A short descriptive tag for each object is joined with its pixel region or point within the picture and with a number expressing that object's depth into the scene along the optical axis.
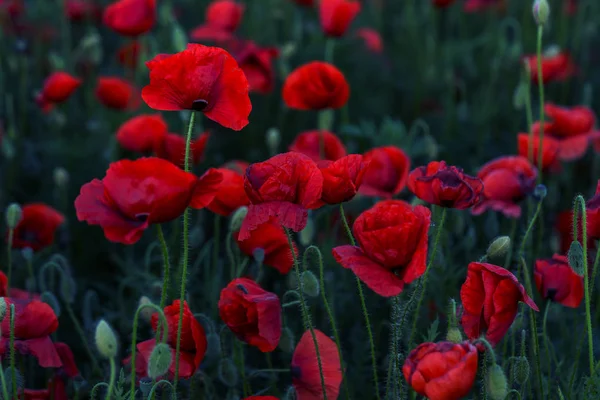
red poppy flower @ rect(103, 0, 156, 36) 2.03
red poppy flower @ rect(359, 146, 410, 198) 1.74
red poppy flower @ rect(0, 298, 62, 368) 1.57
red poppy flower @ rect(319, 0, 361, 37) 2.03
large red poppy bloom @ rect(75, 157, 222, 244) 1.50
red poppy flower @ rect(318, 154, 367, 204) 1.54
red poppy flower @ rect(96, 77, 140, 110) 2.05
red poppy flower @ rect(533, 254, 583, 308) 1.62
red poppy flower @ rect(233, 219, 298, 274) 1.68
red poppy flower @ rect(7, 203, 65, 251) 1.80
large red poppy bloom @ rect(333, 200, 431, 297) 1.50
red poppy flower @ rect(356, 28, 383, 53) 2.45
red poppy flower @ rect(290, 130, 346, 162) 1.84
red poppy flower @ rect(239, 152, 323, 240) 1.52
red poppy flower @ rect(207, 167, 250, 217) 1.69
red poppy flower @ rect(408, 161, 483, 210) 1.56
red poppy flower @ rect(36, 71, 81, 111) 1.98
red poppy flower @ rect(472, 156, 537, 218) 1.70
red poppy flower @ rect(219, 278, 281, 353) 1.57
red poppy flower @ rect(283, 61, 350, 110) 1.79
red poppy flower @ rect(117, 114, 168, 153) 1.85
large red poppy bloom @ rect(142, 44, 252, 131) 1.53
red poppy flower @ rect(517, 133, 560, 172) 1.83
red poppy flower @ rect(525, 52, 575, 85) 2.06
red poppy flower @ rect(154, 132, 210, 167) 1.80
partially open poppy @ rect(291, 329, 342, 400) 1.60
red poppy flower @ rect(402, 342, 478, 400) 1.43
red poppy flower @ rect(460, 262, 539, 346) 1.49
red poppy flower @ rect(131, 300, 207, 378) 1.57
